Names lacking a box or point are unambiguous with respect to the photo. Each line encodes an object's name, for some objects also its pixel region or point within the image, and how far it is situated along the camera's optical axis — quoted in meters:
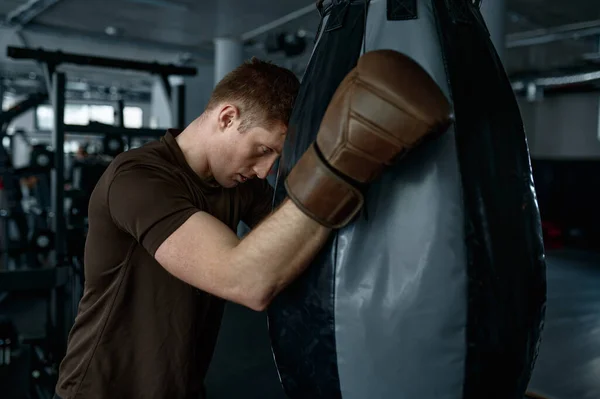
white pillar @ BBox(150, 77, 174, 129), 7.45
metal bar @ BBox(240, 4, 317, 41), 4.71
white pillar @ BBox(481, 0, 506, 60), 2.23
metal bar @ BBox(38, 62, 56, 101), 2.60
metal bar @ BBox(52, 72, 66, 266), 2.48
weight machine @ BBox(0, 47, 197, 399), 2.41
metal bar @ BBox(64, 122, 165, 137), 2.50
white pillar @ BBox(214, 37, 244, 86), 5.80
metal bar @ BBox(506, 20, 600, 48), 4.77
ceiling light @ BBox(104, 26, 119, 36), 5.46
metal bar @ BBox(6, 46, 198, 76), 2.50
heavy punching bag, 0.63
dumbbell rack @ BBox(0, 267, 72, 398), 2.33
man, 0.59
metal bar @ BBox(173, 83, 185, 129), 2.99
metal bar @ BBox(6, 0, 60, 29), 4.54
